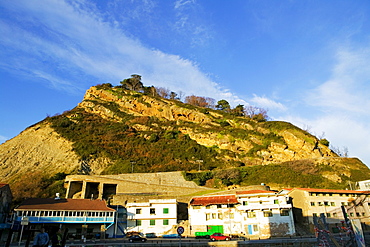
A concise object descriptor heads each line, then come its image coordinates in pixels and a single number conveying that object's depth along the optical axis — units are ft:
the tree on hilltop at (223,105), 325.40
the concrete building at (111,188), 153.38
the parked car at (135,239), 96.89
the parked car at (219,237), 95.29
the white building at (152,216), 121.90
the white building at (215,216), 113.70
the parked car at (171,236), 113.55
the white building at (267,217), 106.01
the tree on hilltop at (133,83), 338.75
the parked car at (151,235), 118.64
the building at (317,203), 113.78
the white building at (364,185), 149.51
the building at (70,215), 108.58
